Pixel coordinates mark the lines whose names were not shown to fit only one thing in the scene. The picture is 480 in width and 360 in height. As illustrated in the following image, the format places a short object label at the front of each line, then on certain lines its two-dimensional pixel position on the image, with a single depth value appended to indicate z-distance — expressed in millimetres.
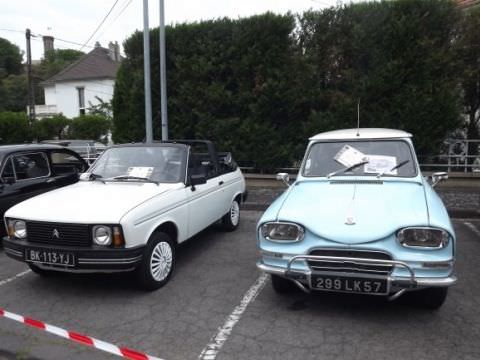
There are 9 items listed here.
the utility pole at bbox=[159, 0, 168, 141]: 10773
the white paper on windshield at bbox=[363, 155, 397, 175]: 4730
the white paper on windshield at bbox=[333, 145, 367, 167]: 4895
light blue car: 3371
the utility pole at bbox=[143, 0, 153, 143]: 10769
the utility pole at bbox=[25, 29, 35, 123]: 25014
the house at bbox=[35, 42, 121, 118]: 38531
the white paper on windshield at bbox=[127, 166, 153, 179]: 5324
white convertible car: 4102
